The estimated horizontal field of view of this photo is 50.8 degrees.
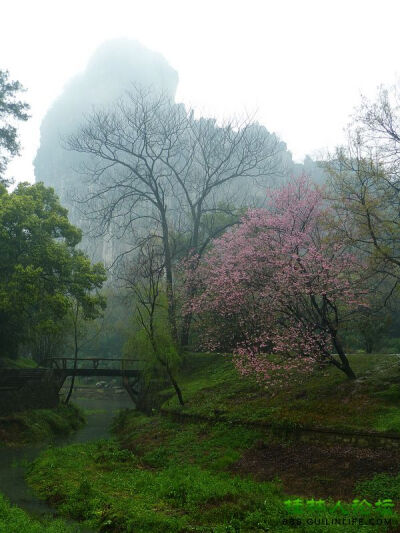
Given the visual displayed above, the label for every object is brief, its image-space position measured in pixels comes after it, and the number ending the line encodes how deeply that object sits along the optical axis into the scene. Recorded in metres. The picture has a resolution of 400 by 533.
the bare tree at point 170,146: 26.67
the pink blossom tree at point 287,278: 13.52
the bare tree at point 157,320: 18.86
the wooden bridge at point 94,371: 26.03
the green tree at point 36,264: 19.50
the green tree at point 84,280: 22.33
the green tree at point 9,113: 26.64
